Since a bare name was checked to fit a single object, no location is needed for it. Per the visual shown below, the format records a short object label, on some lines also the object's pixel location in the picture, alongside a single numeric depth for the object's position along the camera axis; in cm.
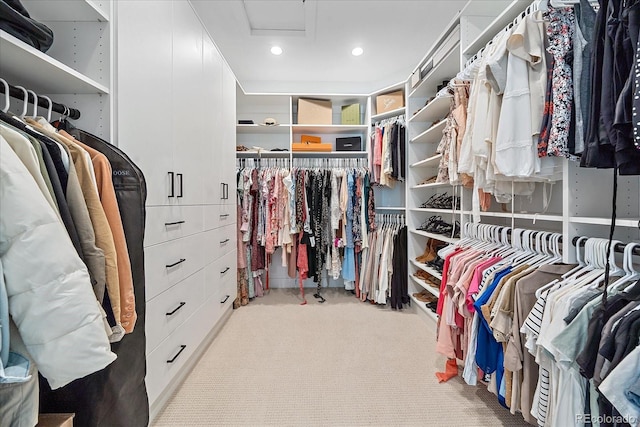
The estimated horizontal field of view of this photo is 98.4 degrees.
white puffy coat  56
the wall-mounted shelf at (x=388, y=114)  288
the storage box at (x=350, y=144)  319
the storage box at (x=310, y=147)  311
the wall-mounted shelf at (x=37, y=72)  80
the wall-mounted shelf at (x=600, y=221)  90
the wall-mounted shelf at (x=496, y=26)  137
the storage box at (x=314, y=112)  314
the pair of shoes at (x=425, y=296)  257
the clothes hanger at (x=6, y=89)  78
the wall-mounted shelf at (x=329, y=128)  312
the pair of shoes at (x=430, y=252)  264
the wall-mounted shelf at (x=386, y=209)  289
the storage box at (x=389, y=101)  292
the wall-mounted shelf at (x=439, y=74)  205
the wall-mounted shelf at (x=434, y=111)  214
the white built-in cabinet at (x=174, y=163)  122
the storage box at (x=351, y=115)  316
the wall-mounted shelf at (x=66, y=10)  98
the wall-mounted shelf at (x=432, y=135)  217
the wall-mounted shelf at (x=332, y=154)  315
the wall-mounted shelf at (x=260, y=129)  314
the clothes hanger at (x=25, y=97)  82
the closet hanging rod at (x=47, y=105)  83
